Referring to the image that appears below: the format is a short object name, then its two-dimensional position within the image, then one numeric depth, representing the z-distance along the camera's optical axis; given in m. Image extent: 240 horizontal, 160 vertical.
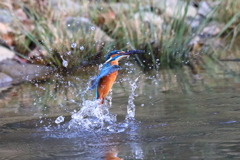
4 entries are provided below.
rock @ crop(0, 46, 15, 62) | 16.45
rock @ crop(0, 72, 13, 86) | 14.10
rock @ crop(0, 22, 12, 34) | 17.89
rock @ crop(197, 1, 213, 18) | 22.86
